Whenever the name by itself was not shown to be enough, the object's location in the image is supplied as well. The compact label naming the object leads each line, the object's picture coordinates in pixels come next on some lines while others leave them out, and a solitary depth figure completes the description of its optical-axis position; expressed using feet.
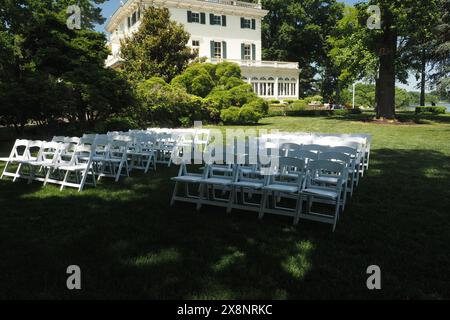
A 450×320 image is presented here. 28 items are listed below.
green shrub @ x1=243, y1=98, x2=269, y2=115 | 86.12
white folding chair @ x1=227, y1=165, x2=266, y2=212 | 20.21
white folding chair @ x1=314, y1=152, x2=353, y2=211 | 19.62
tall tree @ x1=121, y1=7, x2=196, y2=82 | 92.17
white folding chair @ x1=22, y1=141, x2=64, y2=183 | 27.68
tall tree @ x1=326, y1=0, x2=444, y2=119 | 80.23
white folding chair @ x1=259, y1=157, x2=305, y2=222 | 19.30
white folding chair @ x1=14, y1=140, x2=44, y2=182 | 28.68
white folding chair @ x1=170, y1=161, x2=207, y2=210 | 21.62
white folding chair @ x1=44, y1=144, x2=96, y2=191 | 25.77
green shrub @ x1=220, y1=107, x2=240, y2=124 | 84.33
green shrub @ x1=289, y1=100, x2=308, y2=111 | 123.21
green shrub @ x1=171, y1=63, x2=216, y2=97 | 85.81
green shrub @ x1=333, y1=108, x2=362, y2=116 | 127.75
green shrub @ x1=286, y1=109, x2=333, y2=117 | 119.44
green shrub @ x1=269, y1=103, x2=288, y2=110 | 126.31
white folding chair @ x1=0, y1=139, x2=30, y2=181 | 29.14
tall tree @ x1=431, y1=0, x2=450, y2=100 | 86.00
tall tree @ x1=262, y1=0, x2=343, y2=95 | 179.83
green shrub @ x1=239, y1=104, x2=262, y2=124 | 84.64
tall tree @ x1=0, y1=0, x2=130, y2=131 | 50.55
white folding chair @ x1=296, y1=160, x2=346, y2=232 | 18.30
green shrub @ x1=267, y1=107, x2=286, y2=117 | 116.88
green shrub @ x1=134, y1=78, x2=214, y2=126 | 72.33
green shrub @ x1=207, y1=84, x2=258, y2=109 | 85.81
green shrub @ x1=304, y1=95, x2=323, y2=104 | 155.51
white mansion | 132.46
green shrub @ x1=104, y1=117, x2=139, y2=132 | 64.06
